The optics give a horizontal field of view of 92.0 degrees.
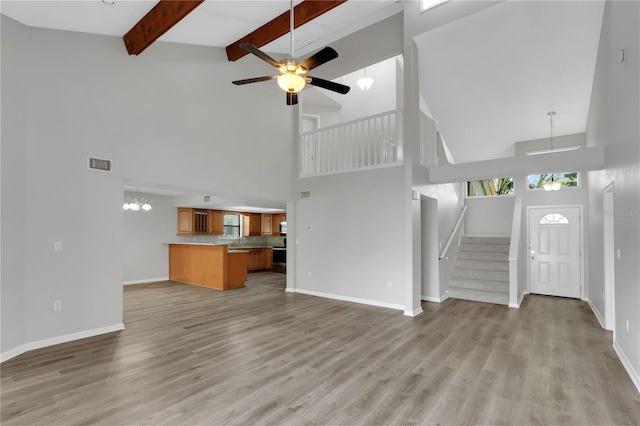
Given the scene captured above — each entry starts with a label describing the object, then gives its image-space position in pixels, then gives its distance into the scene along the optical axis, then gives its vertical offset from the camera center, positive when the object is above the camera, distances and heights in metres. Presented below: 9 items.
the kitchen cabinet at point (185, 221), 8.98 -0.01
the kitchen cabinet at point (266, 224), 11.14 -0.13
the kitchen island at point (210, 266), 7.28 -1.12
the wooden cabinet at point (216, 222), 9.44 -0.04
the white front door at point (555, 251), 6.43 -0.66
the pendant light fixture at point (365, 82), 6.82 +3.07
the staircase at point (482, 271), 6.02 -1.07
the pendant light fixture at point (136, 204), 7.32 +0.41
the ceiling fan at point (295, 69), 2.98 +1.54
